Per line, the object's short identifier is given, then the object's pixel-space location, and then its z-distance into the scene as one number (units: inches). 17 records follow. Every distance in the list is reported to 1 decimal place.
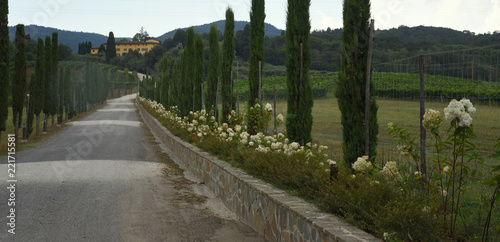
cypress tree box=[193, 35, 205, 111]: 799.1
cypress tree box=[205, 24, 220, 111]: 720.3
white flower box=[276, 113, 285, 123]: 327.0
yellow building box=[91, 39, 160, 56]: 7465.1
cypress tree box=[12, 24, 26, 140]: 685.3
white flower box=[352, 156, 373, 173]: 175.2
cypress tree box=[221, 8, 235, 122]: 649.0
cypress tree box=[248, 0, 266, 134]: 502.0
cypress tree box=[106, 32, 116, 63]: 5182.1
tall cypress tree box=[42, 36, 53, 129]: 897.5
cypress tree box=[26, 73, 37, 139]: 746.8
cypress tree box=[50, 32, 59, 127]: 938.7
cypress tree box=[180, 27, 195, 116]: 869.2
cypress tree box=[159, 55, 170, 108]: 1349.7
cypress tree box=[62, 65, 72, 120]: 1200.2
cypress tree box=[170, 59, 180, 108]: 1144.2
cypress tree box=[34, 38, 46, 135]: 820.6
